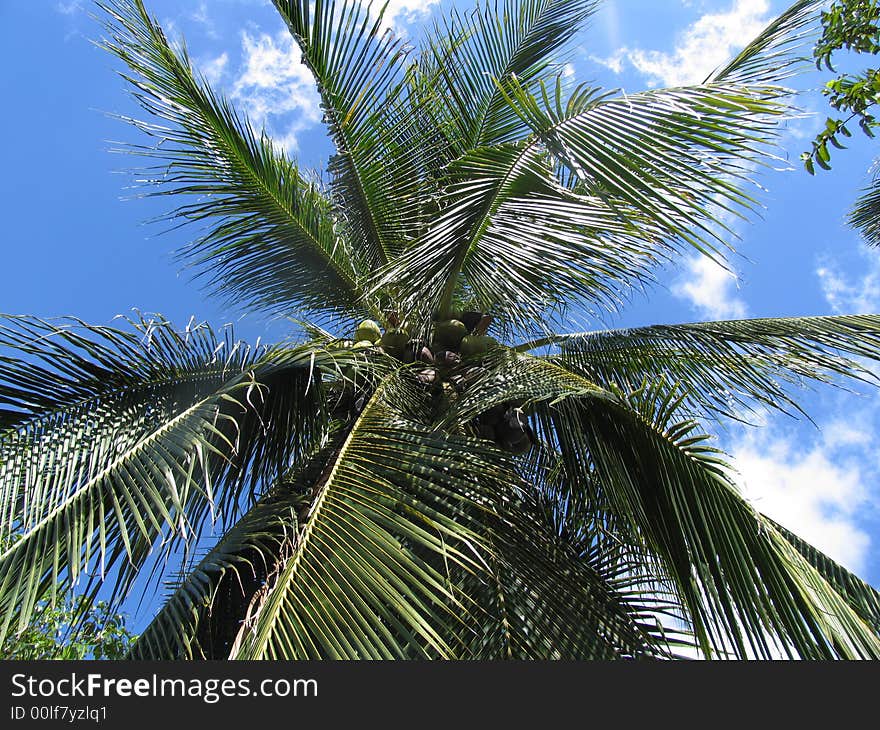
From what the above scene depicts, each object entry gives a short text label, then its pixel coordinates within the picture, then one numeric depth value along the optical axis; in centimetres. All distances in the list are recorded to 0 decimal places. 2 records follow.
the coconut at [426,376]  380
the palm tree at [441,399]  251
